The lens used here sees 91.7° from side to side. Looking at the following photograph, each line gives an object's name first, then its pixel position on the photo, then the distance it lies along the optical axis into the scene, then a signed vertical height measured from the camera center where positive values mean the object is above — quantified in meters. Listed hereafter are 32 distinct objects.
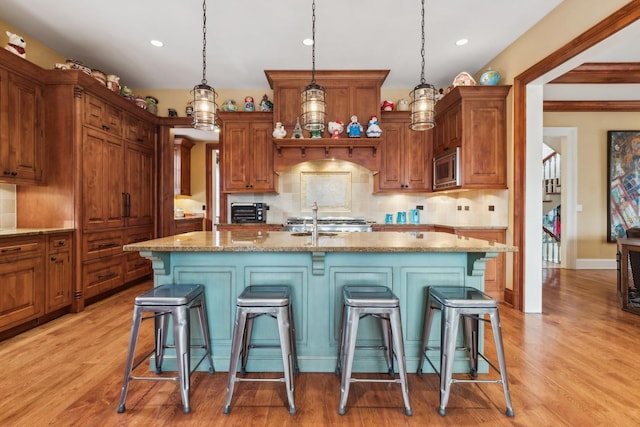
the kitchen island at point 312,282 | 2.13 -0.48
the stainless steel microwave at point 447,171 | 3.82 +0.57
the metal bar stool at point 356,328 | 1.67 -0.63
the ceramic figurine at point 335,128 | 4.32 +1.18
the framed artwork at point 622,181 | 5.46 +0.58
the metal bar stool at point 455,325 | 1.68 -0.62
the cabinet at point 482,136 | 3.71 +0.93
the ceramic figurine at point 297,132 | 4.12 +1.09
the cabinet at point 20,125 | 2.82 +0.84
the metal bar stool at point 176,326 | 1.70 -0.63
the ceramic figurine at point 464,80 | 3.81 +1.65
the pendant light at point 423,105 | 2.45 +0.87
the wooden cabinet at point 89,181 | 3.28 +0.36
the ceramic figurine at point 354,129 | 4.30 +1.16
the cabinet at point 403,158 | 4.72 +0.84
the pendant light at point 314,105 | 2.45 +0.86
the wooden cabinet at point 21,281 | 2.56 -0.60
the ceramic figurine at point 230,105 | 4.71 +1.63
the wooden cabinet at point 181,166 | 6.27 +0.96
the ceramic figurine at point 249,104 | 4.70 +1.65
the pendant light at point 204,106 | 2.35 +0.81
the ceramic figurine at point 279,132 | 4.31 +1.13
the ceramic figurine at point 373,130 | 4.27 +1.14
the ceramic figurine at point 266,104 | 4.63 +1.62
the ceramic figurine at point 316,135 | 4.29 +1.08
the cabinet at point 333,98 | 4.31 +1.64
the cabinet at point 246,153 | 4.62 +0.89
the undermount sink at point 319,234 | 2.58 -0.18
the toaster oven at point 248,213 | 4.71 +0.00
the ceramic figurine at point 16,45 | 2.99 +1.63
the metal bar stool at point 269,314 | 1.68 -0.61
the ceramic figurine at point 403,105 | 4.79 +1.67
